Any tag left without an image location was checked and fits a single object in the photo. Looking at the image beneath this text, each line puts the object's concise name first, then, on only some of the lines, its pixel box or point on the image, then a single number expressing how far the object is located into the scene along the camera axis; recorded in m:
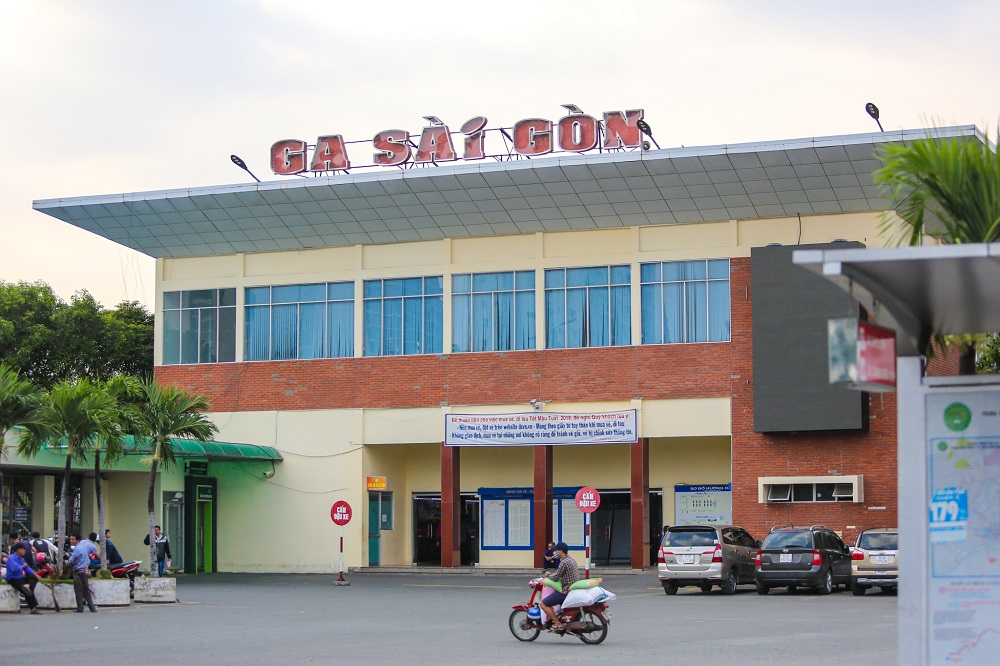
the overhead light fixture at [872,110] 37.28
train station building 38.44
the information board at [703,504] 42.66
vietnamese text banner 40.66
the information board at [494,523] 44.72
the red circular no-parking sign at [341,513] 38.62
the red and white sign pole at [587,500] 37.03
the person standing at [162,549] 37.62
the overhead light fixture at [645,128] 39.19
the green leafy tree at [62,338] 56.79
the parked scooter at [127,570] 29.92
